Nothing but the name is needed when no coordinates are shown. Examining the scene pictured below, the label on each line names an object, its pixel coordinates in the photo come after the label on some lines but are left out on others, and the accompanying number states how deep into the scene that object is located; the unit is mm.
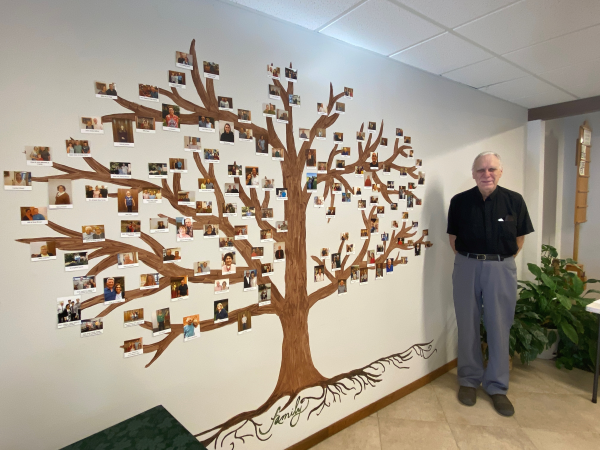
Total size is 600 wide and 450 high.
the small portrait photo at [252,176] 1711
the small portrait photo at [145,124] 1412
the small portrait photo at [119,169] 1363
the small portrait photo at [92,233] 1320
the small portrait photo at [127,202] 1389
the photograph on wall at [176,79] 1483
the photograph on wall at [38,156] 1208
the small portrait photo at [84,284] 1308
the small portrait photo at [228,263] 1658
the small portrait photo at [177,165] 1497
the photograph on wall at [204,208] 1574
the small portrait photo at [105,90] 1323
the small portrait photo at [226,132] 1623
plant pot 3145
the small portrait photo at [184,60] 1491
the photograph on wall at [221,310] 1646
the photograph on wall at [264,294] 1790
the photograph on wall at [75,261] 1290
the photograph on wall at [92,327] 1325
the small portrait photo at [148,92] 1416
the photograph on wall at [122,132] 1363
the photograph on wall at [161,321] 1481
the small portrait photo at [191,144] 1530
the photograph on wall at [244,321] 1723
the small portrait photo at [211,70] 1563
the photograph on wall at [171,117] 1475
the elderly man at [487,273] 2447
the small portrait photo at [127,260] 1394
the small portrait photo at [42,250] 1229
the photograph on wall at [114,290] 1368
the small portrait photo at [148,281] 1449
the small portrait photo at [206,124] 1562
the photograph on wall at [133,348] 1416
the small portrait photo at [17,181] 1177
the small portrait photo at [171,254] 1502
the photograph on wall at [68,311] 1278
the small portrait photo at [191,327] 1559
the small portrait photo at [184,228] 1528
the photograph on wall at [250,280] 1736
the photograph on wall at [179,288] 1525
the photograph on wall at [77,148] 1277
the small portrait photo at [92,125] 1301
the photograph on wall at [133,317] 1411
